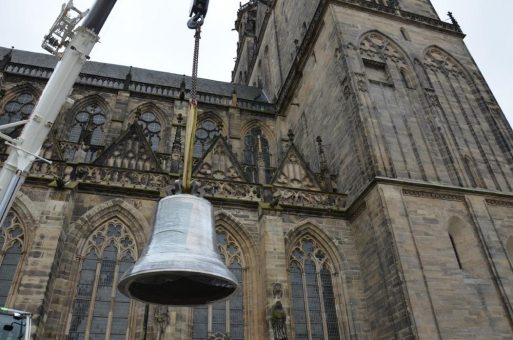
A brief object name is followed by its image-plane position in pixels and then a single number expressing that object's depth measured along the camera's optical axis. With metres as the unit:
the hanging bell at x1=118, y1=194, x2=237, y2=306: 2.75
